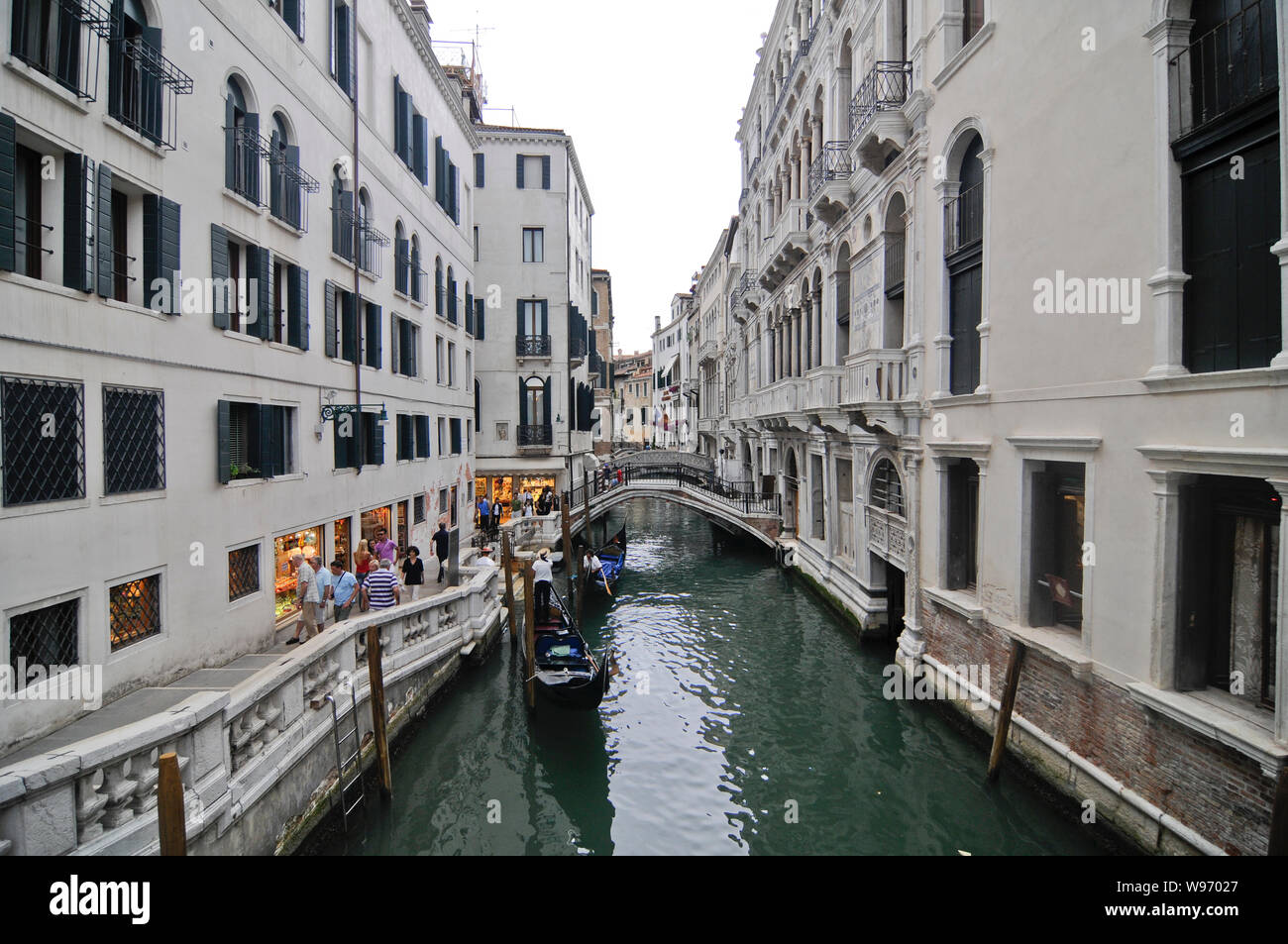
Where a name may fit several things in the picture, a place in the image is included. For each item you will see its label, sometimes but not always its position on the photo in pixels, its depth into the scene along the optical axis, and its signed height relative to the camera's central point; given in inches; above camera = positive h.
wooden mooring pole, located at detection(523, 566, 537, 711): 398.3 -105.6
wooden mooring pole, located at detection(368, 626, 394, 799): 292.5 -101.7
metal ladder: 274.8 -119.5
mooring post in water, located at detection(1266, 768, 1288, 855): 165.3 -82.9
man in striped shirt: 383.2 -69.2
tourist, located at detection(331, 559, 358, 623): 367.2 -68.0
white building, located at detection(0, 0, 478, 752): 220.4 +53.7
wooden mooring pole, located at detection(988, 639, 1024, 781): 282.8 -97.6
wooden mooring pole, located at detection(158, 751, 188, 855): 158.9 -78.2
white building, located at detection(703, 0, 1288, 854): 198.1 +31.0
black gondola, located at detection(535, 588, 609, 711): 379.2 -115.8
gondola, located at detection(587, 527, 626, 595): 714.2 -113.3
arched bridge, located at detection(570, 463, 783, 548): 834.8 -52.1
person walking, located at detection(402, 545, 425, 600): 450.0 -69.5
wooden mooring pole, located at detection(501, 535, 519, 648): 498.0 -80.5
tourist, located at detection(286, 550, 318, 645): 350.3 -67.8
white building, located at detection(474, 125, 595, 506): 931.3 +190.4
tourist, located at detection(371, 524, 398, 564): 459.5 -57.7
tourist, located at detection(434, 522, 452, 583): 538.9 -64.0
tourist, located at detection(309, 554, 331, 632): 358.1 -62.5
